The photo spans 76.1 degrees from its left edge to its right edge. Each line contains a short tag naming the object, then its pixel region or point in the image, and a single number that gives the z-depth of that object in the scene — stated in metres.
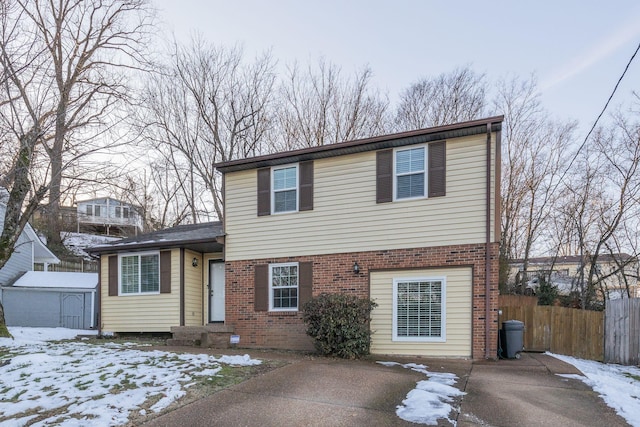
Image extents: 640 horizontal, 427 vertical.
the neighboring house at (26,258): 16.66
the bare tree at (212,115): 21.06
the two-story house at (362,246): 8.50
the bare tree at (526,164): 19.78
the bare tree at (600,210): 16.91
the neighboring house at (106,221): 33.50
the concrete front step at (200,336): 10.01
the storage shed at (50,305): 15.83
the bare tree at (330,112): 21.31
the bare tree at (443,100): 20.61
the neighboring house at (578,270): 17.79
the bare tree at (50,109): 7.71
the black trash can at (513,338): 8.66
